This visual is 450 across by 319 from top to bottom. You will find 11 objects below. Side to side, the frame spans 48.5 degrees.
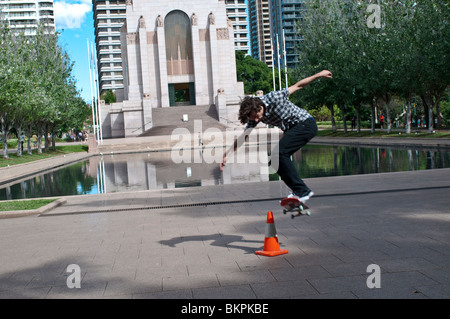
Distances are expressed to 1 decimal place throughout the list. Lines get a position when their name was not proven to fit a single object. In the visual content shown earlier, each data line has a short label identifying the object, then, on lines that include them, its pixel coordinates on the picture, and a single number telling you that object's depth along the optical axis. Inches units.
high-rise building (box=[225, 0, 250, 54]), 5191.9
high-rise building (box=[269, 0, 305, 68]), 5745.6
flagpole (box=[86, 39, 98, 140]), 1820.9
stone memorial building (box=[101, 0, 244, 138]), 2273.6
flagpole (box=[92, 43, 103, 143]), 1861.5
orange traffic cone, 223.8
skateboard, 235.6
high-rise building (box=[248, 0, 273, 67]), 6801.2
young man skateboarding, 231.5
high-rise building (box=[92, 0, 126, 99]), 5024.6
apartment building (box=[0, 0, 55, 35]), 5132.9
